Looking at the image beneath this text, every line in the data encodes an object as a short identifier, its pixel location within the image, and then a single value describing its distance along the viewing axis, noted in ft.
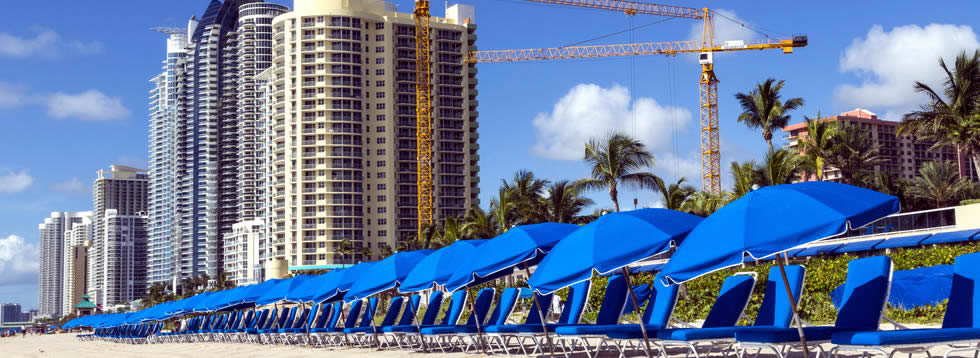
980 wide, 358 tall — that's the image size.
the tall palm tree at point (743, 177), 112.47
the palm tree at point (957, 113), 100.22
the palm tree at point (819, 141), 127.24
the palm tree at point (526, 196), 146.10
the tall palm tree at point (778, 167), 109.29
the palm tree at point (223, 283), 407.69
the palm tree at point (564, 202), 139.44
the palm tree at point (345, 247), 313.32
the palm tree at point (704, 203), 128.16
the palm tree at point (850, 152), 129.59
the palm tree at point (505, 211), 150.04
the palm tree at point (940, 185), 242.99
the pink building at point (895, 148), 494.18
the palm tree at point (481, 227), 161.89
